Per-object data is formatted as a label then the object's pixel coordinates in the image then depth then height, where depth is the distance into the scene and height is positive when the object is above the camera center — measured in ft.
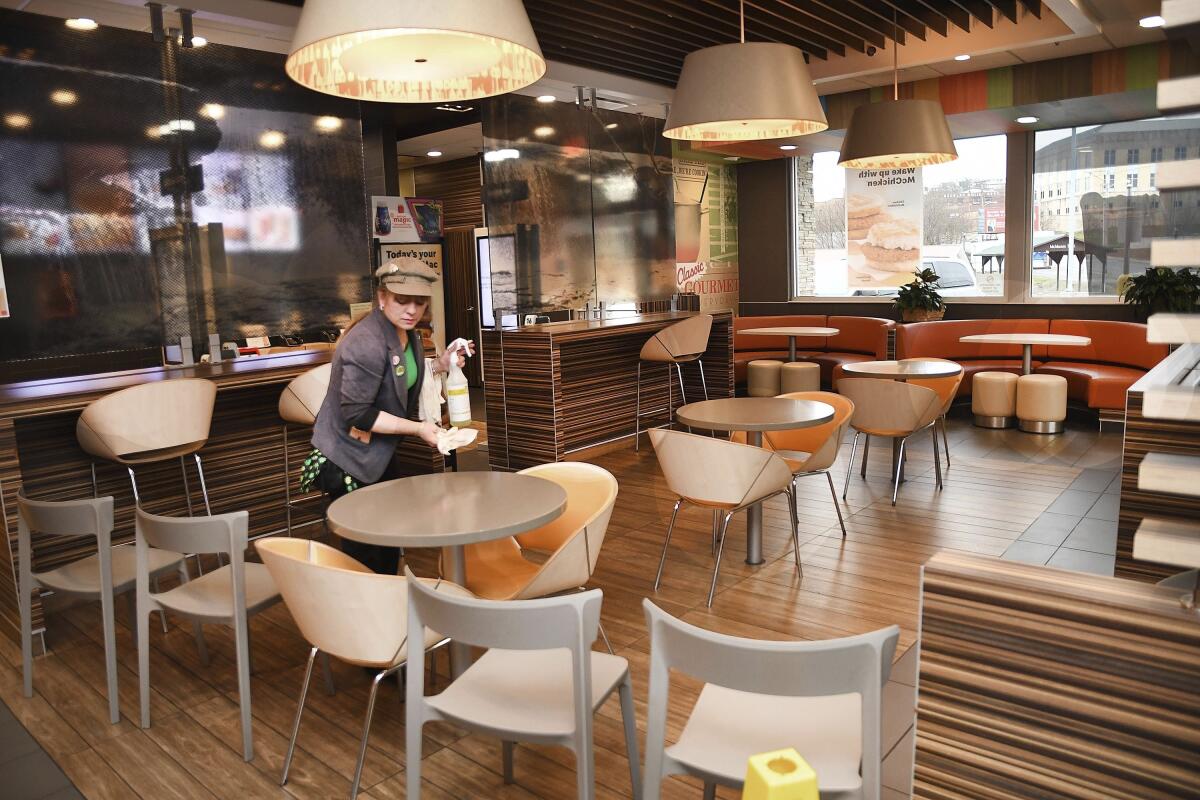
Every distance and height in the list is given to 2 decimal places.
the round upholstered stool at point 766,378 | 31.71 -3.43
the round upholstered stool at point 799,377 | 30.09 -3.26
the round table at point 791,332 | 29.48 -1.66
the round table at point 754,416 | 14.19 -2.24
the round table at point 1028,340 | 25.00 -1.88
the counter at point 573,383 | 22.13 -2.70
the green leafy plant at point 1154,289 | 26.20 -0.53
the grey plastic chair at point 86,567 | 10.20 -3.46
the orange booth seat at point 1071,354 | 25.93 -2.62
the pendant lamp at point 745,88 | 13.78 +3.24
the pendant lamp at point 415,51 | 7.55 +2.48
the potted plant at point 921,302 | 31.86 -0.79
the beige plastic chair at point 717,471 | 13.17 -2.91
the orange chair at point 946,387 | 20.44 -2.60
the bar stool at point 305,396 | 16.25 -1.82
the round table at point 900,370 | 20.18 -2.18
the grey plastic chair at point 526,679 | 6.33 -3.38
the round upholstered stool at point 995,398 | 26.55 -3.74
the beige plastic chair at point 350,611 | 7.82 -2.90
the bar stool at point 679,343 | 24.77 -1.60
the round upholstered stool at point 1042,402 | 25.22 -3.72
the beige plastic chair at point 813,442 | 15.44 -3.08
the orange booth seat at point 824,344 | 32.83 -2.42
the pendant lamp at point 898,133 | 18.79 +3.28
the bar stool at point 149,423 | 13.48 -1.89
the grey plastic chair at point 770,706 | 5.43 -3.14
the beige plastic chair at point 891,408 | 18.48 -2.77
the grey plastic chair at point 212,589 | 9.07 -3.41
